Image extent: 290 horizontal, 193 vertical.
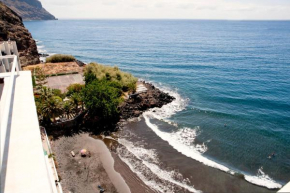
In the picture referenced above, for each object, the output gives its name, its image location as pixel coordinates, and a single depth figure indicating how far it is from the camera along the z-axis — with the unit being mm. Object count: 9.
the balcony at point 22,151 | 8312
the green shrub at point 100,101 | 34750
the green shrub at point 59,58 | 68000
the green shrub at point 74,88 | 40406
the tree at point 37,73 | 38656
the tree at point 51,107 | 31375
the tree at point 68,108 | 33875
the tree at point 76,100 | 34781
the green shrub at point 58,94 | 38688
